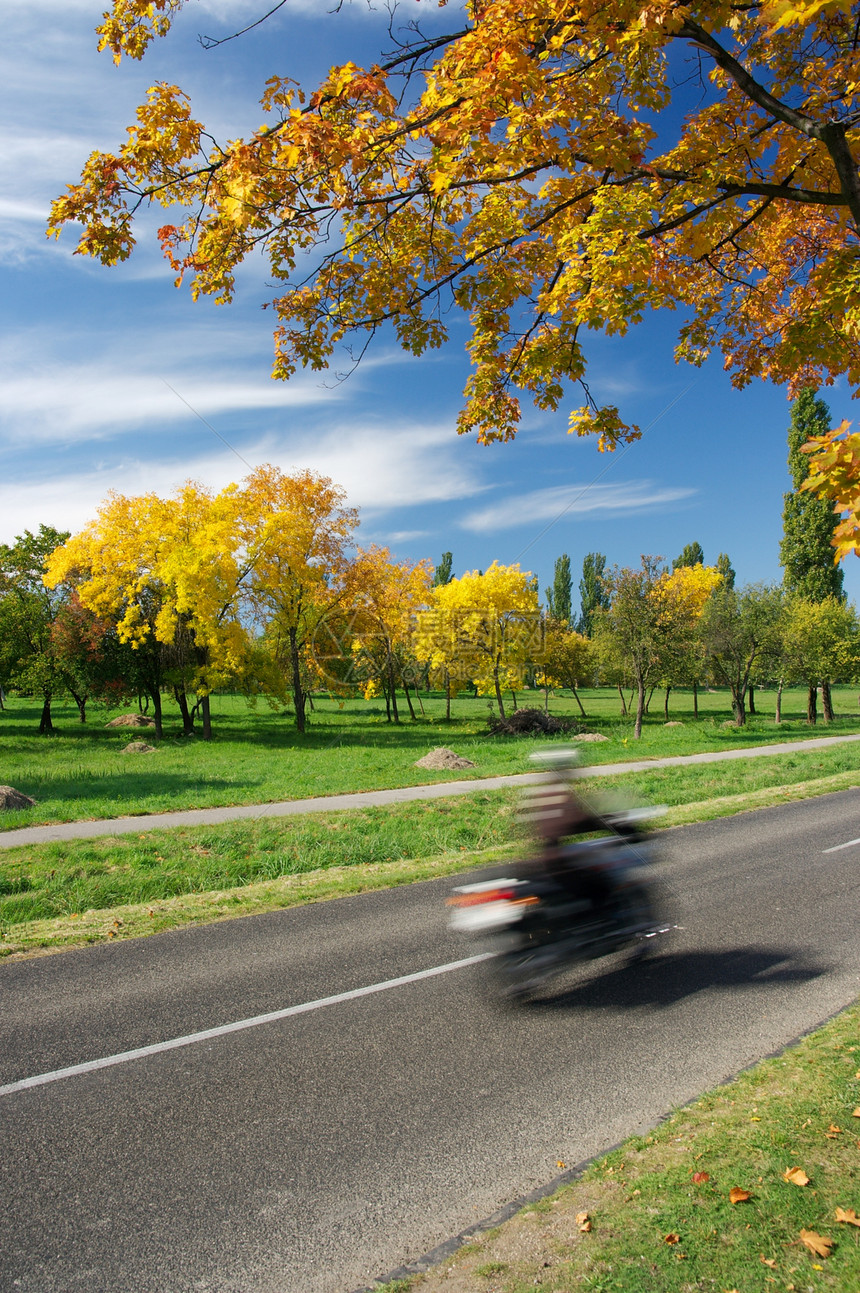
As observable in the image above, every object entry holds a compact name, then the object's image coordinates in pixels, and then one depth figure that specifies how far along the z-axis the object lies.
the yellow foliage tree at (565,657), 41.34
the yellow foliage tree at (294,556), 31.25
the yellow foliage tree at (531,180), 4.41
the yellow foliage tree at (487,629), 36.50
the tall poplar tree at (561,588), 90.69
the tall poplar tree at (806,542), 39.62
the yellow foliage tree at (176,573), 29.25
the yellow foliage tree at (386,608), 37.34
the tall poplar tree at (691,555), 88.43
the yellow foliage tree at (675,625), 28.48
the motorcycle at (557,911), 5.04
